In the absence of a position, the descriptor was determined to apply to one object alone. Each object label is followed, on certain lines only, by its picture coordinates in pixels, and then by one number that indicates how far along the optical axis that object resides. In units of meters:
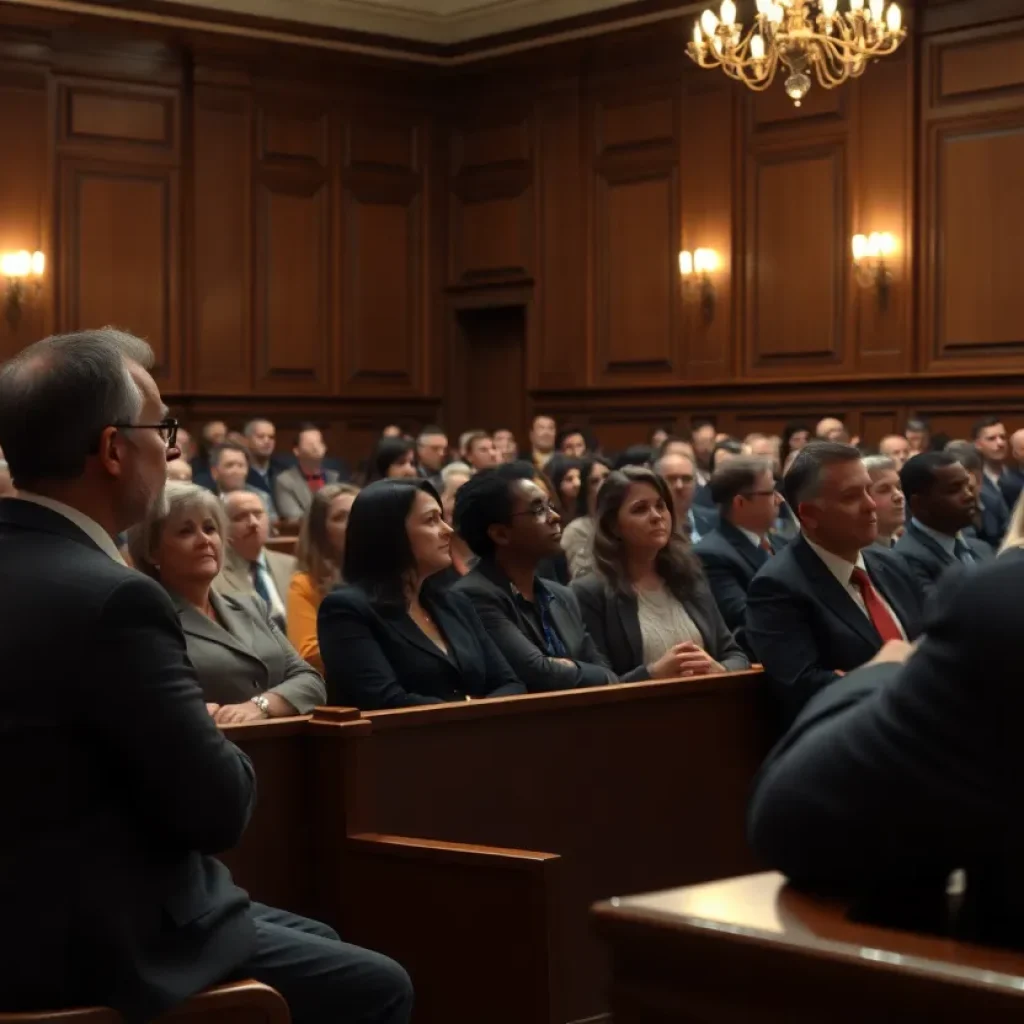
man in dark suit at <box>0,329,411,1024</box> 2.44
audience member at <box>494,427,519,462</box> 13.19
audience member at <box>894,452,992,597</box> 6.37
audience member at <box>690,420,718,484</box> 13.07
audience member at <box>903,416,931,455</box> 12.23
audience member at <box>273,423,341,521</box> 12.42
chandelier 10.22
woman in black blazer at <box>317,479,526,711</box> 4.56
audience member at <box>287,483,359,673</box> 5.96
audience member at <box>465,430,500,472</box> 12.27
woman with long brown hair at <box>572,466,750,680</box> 5.62
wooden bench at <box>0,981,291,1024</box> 2.56
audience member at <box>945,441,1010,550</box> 8.94
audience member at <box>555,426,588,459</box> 13.71
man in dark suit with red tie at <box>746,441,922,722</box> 4.80
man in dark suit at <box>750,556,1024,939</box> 1.68
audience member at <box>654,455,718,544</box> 8.72
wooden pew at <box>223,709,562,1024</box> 3.47
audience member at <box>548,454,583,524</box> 9.57
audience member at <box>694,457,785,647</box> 6.44
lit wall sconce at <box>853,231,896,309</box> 13.32
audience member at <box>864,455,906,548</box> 7.04
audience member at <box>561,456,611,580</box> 7.62
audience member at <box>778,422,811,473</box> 12.16
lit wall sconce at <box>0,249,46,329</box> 14.09
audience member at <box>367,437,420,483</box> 10.48
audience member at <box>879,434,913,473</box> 11.18
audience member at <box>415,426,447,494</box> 13.04
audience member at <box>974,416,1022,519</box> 11.45
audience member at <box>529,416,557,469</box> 14.34
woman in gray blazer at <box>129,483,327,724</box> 4.67
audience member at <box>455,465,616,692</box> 5.17
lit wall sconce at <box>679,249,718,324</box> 14.50
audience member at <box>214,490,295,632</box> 5.70
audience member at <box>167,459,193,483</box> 8.23
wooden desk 1.66
